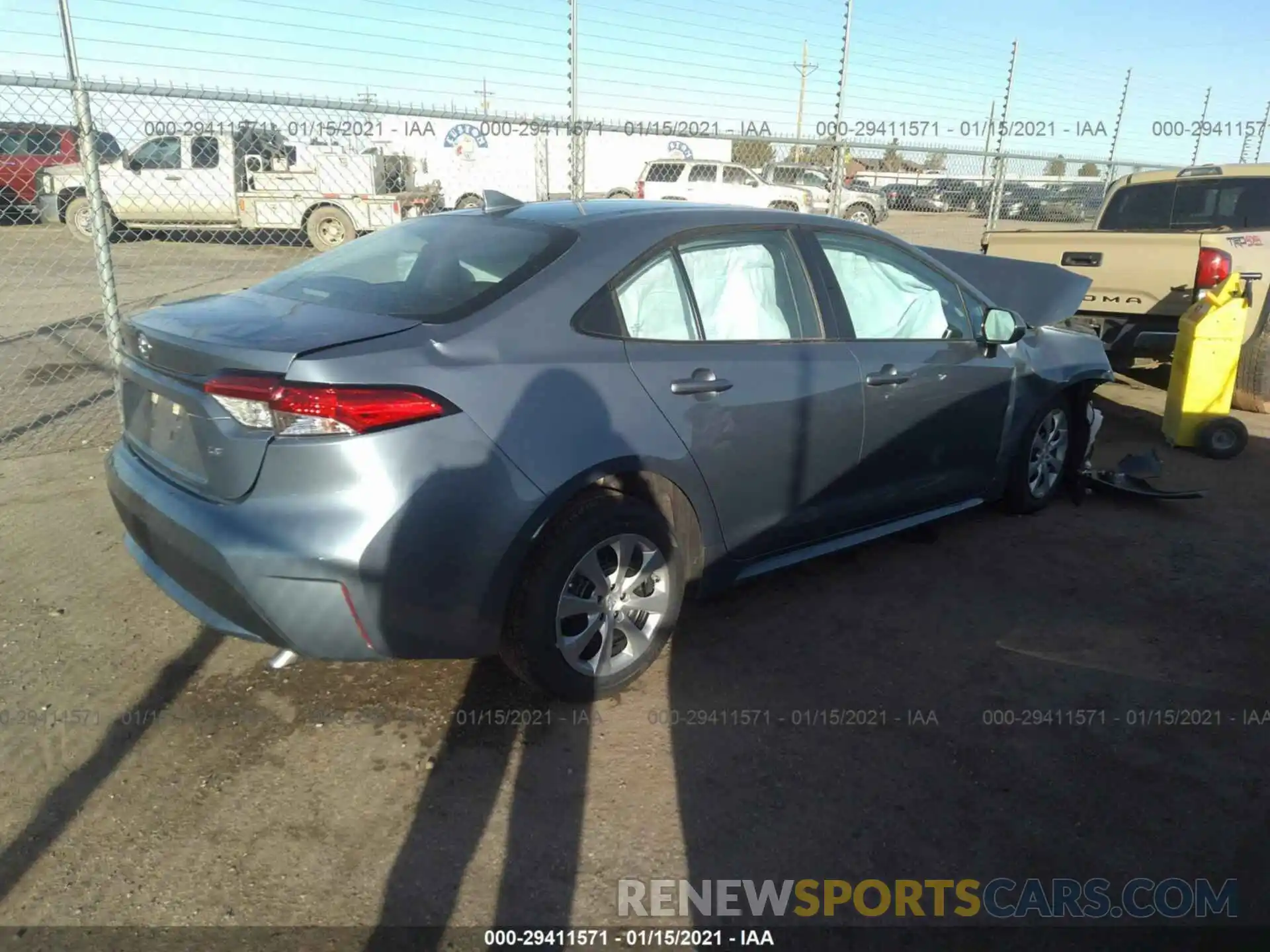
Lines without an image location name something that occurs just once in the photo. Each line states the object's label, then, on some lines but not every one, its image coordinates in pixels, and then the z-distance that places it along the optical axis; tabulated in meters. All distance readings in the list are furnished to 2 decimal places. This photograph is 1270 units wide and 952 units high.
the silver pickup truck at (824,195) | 22.19
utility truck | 13.69
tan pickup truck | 6.61
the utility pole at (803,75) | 10.14
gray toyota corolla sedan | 2.60
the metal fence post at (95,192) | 4.76
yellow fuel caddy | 6.00
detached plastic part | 5.27
